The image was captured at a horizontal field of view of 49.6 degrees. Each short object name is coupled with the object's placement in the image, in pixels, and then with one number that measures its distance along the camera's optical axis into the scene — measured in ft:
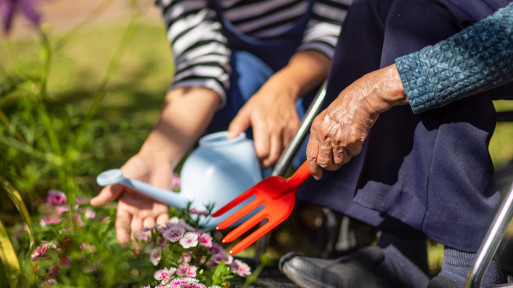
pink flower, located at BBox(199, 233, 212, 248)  4.13
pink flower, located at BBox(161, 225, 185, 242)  4.05
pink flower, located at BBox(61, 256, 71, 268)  4.02
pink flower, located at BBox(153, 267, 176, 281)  3.88
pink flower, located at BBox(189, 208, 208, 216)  4.46
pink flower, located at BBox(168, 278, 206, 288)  3.58
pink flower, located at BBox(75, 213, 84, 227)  4.59
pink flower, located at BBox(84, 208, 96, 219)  4.78
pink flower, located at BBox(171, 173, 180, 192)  5.21
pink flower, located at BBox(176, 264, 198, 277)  3.95
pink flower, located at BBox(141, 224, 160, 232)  4.17
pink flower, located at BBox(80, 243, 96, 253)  4.11
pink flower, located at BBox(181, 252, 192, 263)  4.14
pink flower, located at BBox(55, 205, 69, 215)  4.71
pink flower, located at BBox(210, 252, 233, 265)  4.22
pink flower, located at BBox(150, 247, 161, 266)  3.99
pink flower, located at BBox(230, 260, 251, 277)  4.17
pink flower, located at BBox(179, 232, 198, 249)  4.02
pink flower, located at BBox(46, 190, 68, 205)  4.82
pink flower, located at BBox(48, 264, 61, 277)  4.00
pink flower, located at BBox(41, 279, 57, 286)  3.89
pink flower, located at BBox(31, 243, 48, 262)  4.06
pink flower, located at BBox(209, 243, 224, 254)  4.27
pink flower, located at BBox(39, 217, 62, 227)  4.55
